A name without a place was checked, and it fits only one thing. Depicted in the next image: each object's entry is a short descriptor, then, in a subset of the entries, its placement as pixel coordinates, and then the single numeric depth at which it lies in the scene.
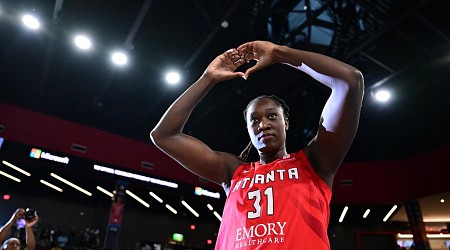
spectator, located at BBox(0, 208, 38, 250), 3.77
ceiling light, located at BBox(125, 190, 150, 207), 9.91
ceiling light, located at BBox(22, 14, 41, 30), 6.27
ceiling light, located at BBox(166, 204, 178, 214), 11.38
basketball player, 1.13
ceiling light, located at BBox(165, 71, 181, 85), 7.85
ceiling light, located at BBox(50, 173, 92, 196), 8.84
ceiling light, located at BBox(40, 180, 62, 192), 9.52
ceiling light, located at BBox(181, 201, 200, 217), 10.73
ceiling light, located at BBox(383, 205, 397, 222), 10.31
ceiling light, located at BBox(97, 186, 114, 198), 9.76
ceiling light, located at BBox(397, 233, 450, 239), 12.14
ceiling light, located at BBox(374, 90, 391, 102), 7.69
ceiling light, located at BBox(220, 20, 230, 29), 6.37
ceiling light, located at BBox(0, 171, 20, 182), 8.84
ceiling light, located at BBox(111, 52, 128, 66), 7.21
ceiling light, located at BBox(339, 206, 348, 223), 10.83
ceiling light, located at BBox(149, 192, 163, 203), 10.01
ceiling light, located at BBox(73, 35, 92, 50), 6.86
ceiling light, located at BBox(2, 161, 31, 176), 7.95
